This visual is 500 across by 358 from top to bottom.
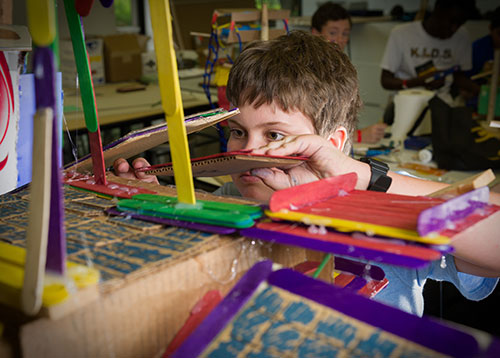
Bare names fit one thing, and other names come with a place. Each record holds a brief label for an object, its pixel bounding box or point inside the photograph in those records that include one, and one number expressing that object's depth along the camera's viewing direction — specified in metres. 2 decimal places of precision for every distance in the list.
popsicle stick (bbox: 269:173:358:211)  0.54
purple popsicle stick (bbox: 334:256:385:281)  0.74
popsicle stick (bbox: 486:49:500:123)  2.37
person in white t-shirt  3.34
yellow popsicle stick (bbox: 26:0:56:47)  0.41
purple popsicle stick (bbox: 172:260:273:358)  0.44
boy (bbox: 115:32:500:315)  0.94
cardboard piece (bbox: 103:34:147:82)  3.85
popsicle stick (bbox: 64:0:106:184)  0.67
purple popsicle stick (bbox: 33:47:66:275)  0.41
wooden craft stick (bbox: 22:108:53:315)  0.41
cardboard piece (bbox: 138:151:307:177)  0.65
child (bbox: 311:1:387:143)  3.11
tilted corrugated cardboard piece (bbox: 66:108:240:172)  0.83
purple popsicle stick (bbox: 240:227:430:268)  0.43
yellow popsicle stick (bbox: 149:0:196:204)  0.52
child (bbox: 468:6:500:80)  3.67
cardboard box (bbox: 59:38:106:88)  3.38
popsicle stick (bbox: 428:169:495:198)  0.53
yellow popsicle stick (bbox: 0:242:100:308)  0.40
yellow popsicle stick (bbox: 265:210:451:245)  0.45
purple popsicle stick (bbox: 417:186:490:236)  0.45
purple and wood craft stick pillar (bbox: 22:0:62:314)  0.41
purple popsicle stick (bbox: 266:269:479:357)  0.38
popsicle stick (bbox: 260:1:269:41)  2.28
